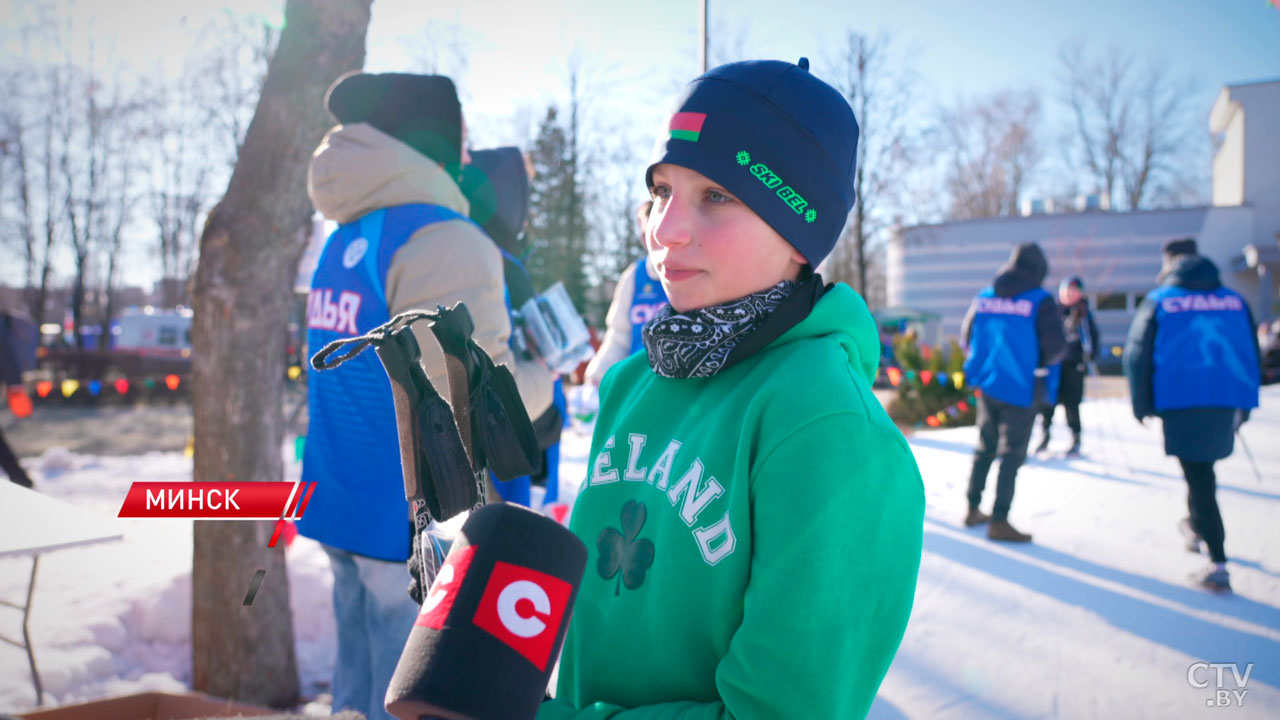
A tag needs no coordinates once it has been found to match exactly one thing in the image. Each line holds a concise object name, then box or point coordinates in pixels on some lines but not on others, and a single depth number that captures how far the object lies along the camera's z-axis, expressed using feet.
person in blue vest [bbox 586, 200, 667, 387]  15.62
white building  90.12
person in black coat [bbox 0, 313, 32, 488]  16.55
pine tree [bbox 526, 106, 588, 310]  87.40
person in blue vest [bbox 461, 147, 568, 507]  11.16
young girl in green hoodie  3.14
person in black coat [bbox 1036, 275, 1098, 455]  26.89
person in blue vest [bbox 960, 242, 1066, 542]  17.16
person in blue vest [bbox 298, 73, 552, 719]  7.22
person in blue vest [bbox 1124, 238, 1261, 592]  14.21
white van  82.69
